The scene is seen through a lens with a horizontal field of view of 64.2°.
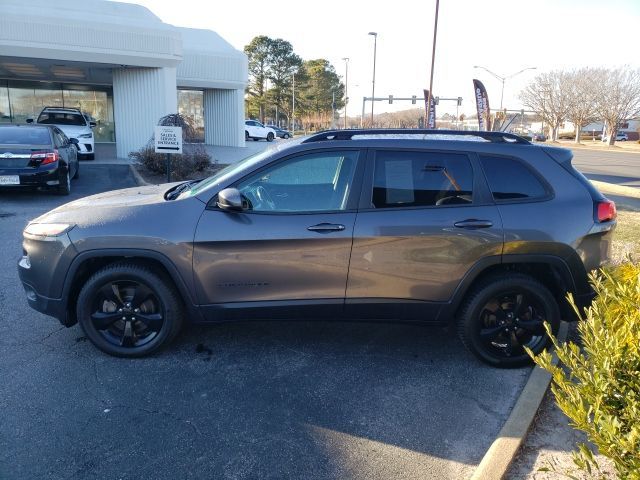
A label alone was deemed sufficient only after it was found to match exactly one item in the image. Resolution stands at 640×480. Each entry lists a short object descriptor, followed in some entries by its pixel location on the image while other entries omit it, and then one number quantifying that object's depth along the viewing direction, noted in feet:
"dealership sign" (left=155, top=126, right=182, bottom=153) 30.55
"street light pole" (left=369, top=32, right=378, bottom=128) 130.41
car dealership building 55.72
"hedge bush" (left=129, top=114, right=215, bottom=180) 43.21
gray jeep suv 12.09
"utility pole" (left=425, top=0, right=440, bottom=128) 86.22
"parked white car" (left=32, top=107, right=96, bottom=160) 56.13
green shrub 6.06
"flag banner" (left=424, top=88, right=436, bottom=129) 91.86
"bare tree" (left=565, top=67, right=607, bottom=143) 196.85
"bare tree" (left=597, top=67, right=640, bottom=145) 185.98
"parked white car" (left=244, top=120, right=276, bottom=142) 127.95
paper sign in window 12.44
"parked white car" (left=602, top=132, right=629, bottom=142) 245.41
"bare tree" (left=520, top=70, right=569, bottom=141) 213.25
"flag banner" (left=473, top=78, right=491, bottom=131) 88.33
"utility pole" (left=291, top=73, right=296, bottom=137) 205.87
